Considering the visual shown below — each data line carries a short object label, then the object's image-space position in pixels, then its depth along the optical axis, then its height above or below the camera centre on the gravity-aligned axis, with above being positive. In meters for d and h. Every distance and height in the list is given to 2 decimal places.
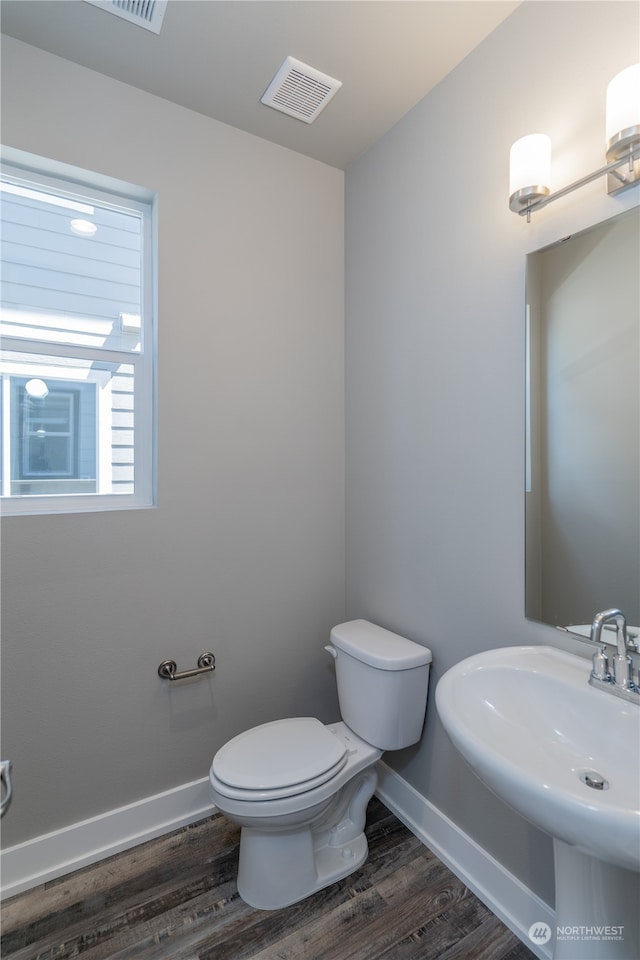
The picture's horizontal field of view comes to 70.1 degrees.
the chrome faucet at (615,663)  1.00 -0.40
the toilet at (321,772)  1.34 -0.89
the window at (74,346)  1.54 +0.50
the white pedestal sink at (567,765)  0.69 -0.52
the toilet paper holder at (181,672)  1.69 -0.69
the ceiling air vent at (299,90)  1.53 +1.40
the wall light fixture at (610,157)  0.99 +0.80
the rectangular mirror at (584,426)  1.09 +0.15
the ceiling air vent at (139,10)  1.31 +1.39
